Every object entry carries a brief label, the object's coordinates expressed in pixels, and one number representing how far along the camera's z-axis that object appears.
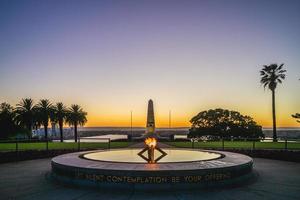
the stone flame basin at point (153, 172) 11.42
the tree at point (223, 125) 57.72
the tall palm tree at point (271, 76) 54.44
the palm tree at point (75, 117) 71.62
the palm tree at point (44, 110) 63.19
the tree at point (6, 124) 58.31
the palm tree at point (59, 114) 67.94
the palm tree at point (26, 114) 61.78
